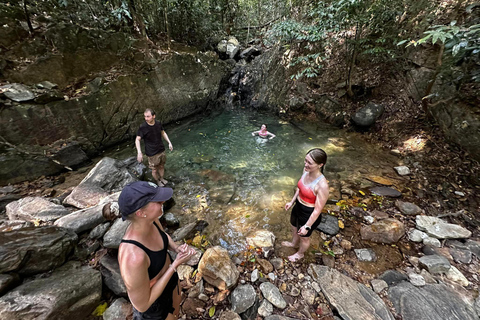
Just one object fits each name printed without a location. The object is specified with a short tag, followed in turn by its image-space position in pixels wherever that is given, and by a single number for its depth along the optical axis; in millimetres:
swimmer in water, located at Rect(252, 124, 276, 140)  8117
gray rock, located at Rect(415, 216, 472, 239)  3283
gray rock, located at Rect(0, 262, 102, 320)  1932
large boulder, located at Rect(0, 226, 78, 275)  2260
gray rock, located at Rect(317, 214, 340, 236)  3627
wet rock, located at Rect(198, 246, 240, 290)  2656
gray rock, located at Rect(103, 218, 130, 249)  2896
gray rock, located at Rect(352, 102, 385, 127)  7590
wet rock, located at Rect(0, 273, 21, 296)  2024
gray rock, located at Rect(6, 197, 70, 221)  3426
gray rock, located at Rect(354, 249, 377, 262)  3125
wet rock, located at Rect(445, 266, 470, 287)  2647
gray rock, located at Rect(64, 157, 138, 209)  4027
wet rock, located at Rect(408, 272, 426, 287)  2660
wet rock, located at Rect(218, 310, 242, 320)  2326
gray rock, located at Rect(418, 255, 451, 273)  2770
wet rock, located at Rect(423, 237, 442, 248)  3210
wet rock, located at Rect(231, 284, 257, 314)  2438
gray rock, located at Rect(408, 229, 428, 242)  3346
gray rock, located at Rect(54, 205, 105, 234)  3188
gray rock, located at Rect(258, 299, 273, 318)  2430
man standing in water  4497
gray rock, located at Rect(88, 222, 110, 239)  3209
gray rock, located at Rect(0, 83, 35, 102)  5075
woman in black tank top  1383
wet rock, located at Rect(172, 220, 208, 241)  3664
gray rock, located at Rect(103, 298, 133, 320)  2291
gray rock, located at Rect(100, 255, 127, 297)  2473
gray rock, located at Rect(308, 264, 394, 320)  2334
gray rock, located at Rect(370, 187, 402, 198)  4406
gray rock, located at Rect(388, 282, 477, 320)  2314
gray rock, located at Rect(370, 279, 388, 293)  2658
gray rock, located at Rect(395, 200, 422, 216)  3870
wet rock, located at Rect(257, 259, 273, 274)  2980
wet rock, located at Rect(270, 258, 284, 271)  3034
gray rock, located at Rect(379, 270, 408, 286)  2750
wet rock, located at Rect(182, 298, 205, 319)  2408
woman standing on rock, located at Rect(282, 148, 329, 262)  2498
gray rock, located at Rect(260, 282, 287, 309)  2505
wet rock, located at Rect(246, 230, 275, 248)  3448
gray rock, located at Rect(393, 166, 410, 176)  5141
